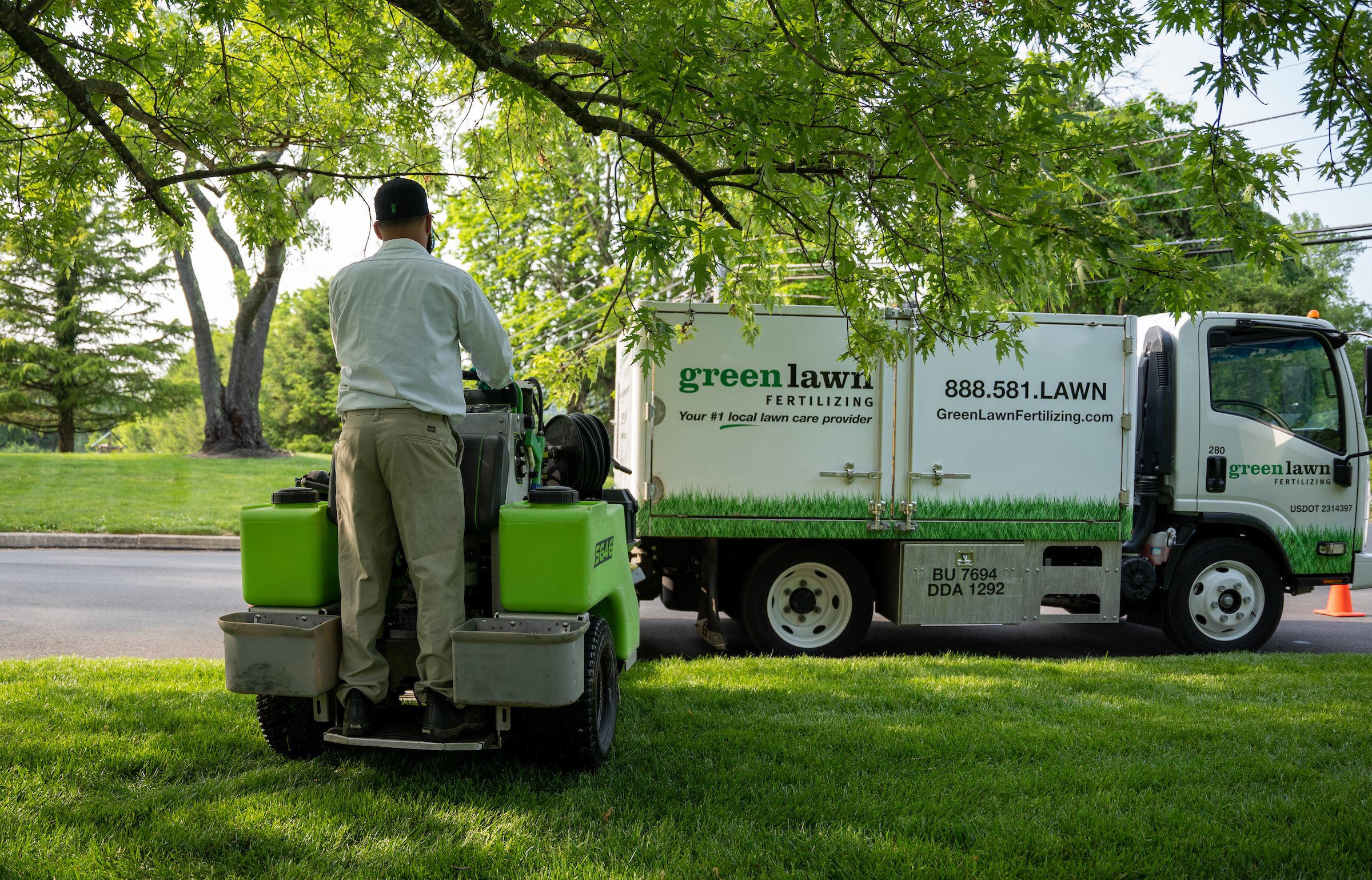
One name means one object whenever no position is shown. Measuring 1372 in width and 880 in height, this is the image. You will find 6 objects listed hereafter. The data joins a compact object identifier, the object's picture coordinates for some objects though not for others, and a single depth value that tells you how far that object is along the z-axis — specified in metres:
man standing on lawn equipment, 3.56
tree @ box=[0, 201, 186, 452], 33.81
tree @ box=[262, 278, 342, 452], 51.66
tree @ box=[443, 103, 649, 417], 6.61
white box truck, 6.91
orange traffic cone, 9.84
